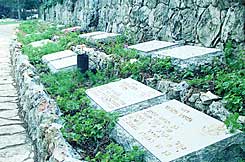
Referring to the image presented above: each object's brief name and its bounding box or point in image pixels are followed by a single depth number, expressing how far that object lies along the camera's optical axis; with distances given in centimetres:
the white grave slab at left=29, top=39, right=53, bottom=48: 591
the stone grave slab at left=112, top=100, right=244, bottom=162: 172
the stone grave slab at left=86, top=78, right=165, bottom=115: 236
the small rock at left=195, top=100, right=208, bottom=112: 221
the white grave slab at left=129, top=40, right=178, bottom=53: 364
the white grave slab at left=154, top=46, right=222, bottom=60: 301
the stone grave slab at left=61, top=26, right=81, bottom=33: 686
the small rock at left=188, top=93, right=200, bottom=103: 231
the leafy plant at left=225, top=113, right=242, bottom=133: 179
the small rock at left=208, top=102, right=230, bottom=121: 202
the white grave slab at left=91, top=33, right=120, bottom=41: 504
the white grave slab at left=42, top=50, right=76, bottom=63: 442
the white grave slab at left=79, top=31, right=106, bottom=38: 560
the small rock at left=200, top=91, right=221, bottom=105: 222
